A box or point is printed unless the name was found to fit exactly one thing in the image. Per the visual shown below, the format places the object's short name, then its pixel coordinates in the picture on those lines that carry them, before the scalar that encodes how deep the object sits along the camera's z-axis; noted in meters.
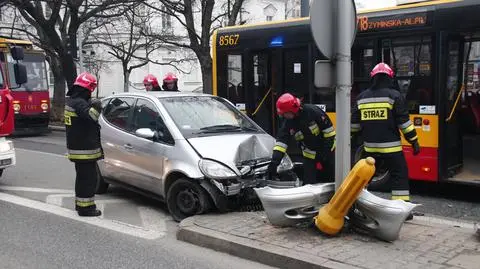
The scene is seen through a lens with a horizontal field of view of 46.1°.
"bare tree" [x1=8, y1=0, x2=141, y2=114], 20.70
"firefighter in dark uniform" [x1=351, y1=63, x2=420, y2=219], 6.10
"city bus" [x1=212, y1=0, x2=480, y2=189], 7.70
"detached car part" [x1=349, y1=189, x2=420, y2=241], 5.08
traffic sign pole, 5.42
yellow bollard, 5.03
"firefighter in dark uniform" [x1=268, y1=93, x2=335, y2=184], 6.35
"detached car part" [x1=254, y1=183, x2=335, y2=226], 5.48
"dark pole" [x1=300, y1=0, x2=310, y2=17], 14.32
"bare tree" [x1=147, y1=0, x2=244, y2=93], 21.91
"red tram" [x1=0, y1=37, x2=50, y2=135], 18.06
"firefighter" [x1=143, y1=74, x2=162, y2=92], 11.39
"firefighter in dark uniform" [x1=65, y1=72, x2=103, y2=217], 6.91
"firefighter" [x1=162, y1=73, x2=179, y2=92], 11.36
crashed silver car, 6.37
